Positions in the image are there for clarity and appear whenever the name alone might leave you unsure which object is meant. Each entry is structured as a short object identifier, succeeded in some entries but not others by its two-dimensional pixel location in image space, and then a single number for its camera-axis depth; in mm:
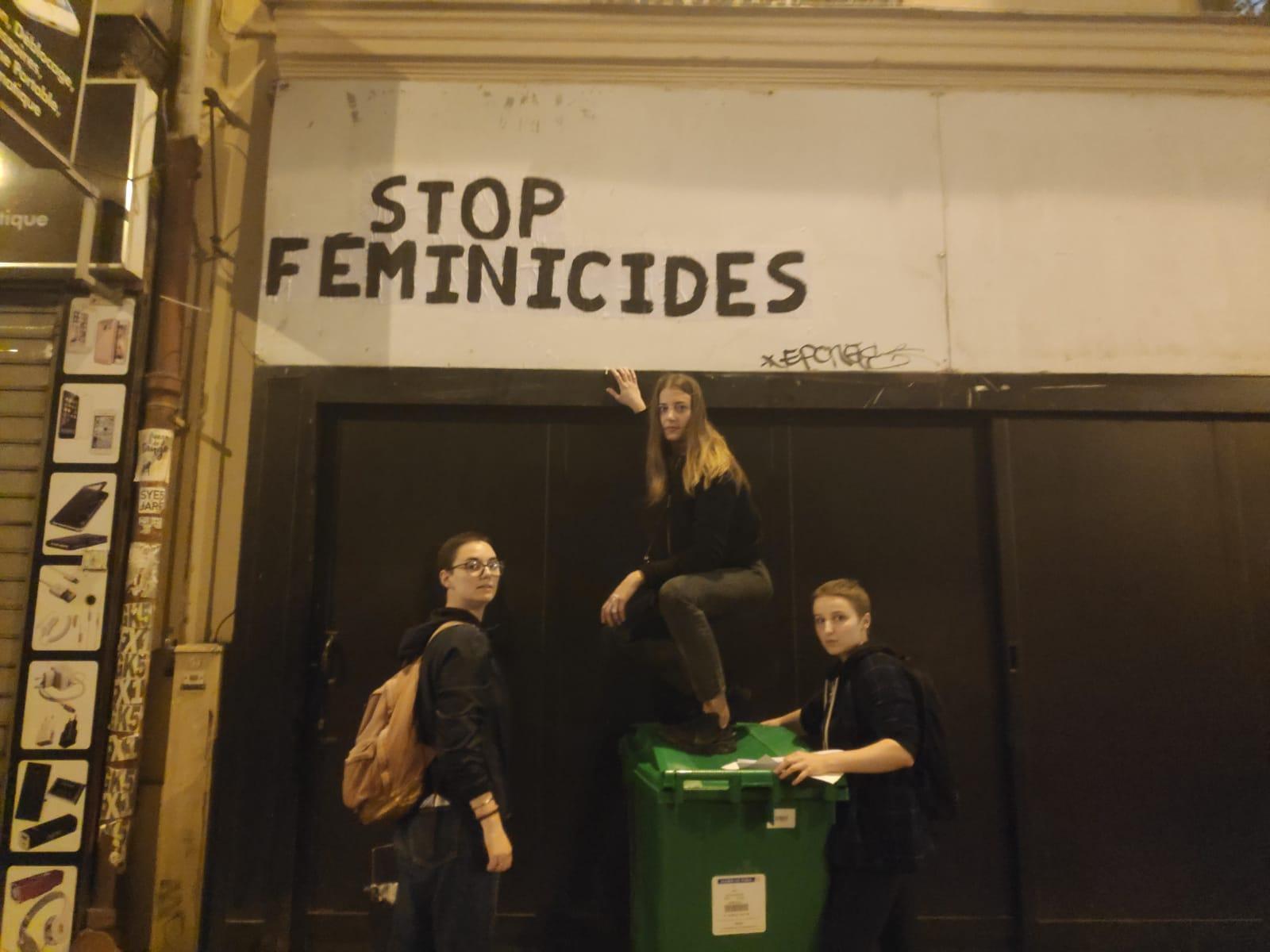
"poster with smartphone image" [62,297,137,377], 4027
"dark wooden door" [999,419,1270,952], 3971
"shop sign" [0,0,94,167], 3295
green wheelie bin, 2932
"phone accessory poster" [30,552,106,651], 3826
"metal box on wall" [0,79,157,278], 3982
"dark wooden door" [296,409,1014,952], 3994
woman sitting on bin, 3262
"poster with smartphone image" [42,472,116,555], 3887
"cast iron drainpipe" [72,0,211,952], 4082
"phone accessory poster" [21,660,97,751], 3775
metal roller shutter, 3855
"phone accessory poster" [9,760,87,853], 3734
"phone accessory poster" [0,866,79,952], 3676
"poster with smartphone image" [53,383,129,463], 3955
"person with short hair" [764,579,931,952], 2807
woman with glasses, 2621
